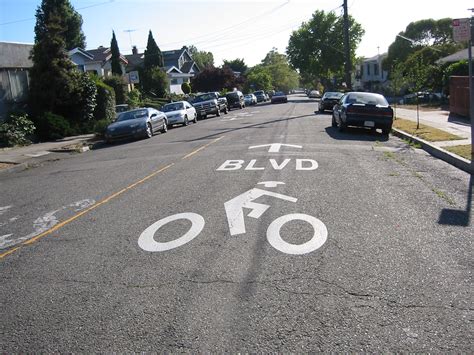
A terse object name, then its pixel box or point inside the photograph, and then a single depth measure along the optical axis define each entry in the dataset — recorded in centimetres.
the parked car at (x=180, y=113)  2705
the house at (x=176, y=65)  6848
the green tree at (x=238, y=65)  11881
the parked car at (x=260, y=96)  6631
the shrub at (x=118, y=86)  3738
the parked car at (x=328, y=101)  3194
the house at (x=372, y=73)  8000
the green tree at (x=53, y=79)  2244
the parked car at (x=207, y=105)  3400
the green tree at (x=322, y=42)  7906
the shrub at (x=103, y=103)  2558
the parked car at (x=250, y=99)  5764
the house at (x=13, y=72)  2211
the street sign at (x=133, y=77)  3875
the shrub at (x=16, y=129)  1934
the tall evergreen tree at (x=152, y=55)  6406
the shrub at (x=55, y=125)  2161
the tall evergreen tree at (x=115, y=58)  5644
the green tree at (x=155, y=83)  5275
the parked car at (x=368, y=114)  1681
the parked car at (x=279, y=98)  5719
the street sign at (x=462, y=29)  961
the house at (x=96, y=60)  5006
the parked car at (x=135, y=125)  2030
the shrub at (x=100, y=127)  2226
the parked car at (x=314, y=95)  8419
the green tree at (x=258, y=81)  10088
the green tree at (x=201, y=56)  13112
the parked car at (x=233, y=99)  4653
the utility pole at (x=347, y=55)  3488
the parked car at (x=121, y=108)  3033
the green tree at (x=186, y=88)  6556
